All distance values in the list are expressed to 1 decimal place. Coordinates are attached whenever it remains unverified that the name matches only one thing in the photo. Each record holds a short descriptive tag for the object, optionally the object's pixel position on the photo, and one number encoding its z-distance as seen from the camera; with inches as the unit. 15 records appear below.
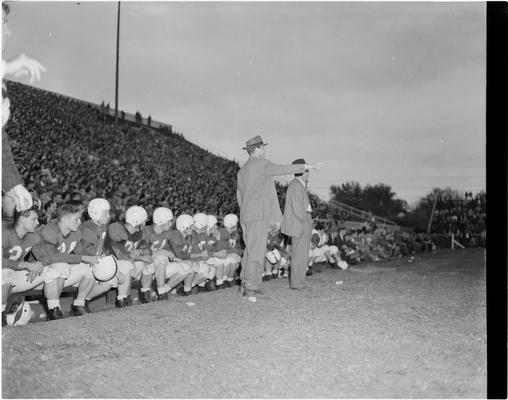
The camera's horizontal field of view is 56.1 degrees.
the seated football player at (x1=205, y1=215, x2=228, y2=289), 313.6
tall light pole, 1338.6
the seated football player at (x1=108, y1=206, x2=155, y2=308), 235.1
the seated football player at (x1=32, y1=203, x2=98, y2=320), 199.8
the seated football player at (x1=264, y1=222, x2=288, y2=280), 367.2
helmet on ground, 187.2
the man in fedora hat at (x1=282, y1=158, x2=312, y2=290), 300.5
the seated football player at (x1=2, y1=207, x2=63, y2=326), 183.3
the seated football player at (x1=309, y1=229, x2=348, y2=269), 441.6
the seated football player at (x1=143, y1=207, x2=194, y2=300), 257.4
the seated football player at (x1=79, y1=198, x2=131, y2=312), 223.5
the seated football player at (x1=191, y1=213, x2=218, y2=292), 292.5
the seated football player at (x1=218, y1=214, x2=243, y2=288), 324.8
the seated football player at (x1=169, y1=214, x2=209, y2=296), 278.2
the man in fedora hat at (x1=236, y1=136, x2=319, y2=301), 263.4
